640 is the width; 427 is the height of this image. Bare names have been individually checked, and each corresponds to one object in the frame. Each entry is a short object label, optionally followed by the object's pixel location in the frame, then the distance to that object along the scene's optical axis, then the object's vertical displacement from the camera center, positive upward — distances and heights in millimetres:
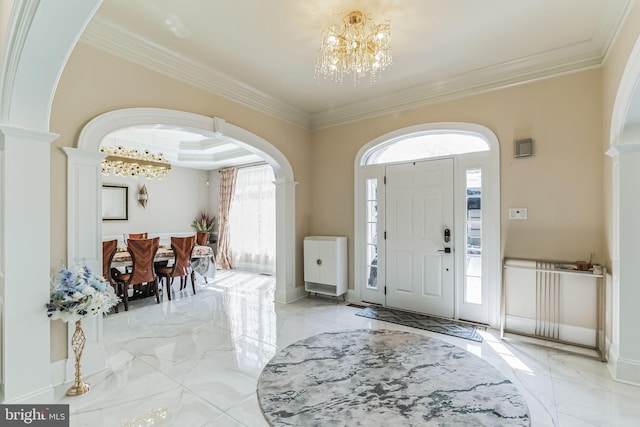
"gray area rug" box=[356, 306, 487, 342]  3457 -1409
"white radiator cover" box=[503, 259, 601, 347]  3055 -968
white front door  3928 -325
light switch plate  3396 +10
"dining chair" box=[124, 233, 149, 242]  6051 -464
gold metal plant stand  2316 -1103
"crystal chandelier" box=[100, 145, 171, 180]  4852 +874
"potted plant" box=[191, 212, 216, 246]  8320 -267
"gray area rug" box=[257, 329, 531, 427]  2021 -1413
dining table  4699 -776
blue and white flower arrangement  2197 -633
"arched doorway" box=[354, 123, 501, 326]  3641 -96
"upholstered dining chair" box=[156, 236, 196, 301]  4949 -810
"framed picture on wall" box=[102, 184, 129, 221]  6613 +263
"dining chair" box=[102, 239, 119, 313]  4062 -563
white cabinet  4625 -806
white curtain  7305 -173
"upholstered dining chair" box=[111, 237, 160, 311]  4406 -796
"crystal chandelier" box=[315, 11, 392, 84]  2566 +1573
